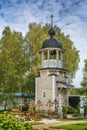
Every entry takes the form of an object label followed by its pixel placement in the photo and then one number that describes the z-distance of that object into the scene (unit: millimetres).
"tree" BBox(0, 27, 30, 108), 34812
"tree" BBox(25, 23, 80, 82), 44044
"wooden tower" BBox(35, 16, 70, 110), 34156
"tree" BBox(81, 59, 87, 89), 26359
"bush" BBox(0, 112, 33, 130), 7180
